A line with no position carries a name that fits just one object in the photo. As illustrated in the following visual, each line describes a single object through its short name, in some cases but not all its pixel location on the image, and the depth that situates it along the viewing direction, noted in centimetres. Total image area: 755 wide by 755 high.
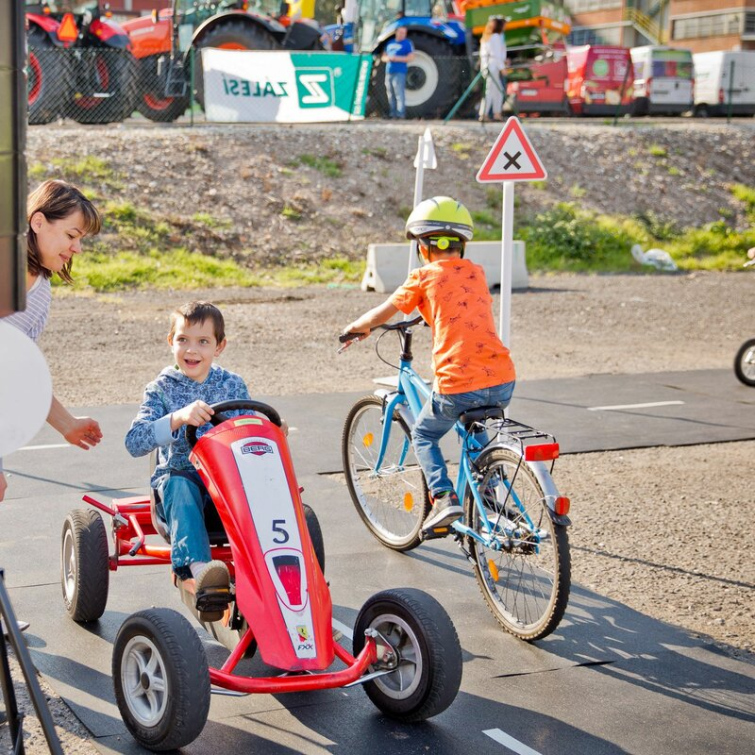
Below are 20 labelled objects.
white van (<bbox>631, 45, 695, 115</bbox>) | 3036
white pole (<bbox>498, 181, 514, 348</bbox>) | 681
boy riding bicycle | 501
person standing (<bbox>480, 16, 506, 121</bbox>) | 2220
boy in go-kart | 396
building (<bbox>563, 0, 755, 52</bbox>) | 5484
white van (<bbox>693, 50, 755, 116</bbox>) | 3142
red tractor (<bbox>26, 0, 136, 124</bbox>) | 1952
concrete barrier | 1540
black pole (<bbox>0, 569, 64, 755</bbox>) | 282
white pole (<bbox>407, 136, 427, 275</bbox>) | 952
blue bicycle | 455
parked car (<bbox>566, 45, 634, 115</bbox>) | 2831
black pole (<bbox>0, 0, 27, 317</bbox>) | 280
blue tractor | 2331
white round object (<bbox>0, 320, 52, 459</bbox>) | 283
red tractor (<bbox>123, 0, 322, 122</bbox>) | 2092
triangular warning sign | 697
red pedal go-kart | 354
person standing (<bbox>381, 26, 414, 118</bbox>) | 2197
